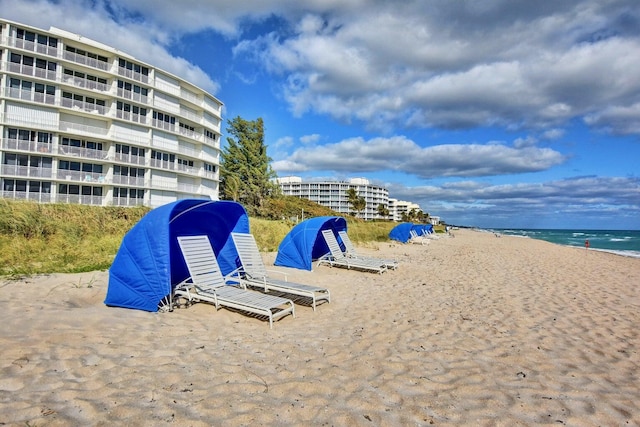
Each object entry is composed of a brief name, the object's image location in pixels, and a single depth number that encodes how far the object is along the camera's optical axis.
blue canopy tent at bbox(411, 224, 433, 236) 36.08
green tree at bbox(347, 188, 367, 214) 71.50
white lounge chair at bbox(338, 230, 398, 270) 11.84
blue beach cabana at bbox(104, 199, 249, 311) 5.66
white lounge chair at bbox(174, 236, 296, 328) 5.50
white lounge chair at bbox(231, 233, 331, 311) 6.82
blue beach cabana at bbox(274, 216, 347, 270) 10.66
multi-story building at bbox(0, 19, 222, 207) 26.89
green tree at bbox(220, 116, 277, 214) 40.41
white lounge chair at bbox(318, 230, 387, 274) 11.11
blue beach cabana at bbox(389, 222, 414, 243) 29.16
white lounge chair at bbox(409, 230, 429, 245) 29.93
